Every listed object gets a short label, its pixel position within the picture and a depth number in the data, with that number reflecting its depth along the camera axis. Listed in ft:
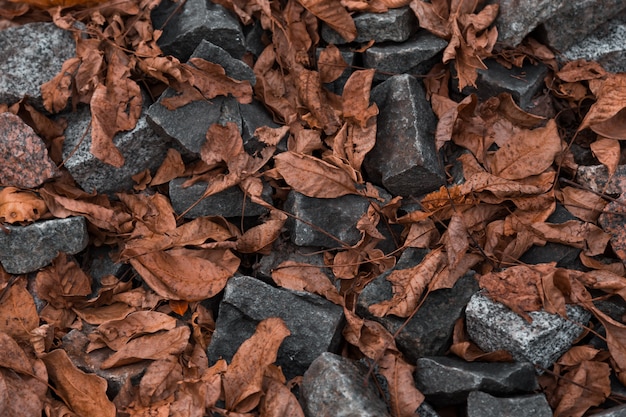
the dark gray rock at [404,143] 9.13
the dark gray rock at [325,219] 9.10
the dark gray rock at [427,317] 8.40
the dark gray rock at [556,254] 8.71
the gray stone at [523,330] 8.09
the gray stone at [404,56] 9.76
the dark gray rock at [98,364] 8.40
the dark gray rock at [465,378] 7.86
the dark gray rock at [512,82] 9.57
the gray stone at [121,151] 9.48
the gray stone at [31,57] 9.74
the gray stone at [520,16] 9.62
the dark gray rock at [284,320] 8.50
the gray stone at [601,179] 8.94
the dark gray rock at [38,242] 9.14
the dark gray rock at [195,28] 9.71
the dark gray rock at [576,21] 9.61
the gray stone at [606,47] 9.71
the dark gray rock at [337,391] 7.55
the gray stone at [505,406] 7.70
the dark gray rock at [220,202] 9.38
